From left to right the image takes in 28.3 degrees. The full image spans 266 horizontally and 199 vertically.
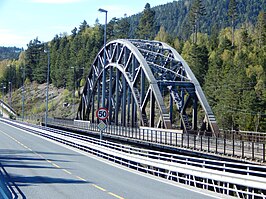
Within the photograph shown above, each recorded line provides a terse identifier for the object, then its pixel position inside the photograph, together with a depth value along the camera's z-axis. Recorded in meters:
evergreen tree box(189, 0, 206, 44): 146.82
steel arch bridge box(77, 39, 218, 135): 47.07
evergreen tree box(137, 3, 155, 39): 144.12
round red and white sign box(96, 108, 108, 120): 37.33
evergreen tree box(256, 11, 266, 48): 120.44
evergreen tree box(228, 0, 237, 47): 140.75
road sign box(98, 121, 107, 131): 38.19
